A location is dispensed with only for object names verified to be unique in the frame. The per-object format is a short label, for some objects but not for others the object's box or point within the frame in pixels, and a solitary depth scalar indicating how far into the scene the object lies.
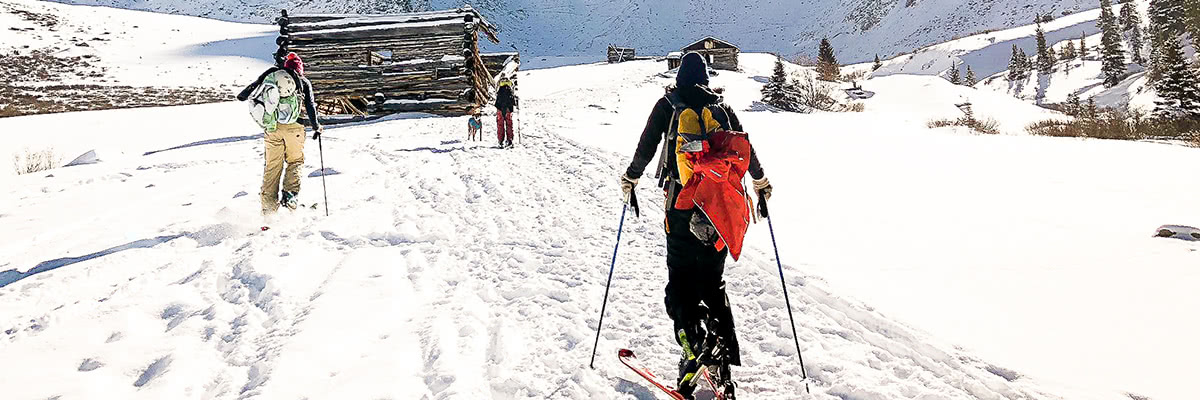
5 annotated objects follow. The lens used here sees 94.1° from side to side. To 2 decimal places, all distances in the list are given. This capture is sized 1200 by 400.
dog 12.62
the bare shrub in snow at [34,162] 9.91
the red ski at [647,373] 2.88
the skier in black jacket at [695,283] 2.81
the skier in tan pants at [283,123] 6.05
